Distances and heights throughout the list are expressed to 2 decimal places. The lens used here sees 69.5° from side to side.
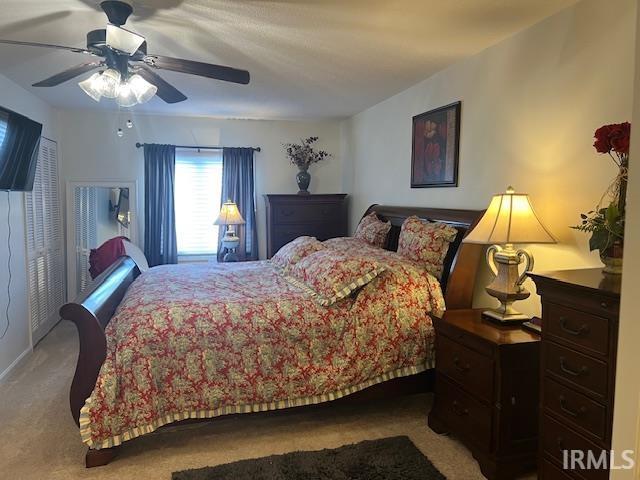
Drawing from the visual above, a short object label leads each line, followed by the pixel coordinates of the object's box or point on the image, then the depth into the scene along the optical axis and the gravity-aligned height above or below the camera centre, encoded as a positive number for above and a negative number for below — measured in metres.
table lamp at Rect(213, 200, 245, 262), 5.06 -0.22
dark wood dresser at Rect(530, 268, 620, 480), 1.59 -0.58
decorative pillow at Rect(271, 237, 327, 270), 3.59 -0.38
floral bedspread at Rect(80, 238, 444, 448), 2.37 -0.81
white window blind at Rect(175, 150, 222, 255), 5.39 +0.02
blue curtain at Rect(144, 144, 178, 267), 5.14 -0.03
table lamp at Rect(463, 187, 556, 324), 2.41 -0.16
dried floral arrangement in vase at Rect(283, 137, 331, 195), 5.44 +0.57
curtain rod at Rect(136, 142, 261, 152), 5.15 +0.63
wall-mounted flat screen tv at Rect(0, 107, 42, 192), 3.25 +0.37
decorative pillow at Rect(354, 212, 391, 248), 3.96 -0.24
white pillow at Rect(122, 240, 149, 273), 4.71 -0.55
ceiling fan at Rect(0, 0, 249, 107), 2.16 +0.70
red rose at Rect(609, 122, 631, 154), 1.87 +0.29
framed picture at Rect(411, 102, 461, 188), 3.40 +0.45
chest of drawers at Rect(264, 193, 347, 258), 5.14 -0.15
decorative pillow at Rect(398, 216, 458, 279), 3.09 -0.26
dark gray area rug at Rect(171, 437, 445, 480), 2.27 -1.34
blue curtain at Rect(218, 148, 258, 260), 5.40 +0.14
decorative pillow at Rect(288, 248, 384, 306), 2.76 -0.44
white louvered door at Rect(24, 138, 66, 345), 4.18 -0.45
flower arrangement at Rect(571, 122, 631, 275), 1.83 -0.03
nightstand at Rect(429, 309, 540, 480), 2.23 -0.95
